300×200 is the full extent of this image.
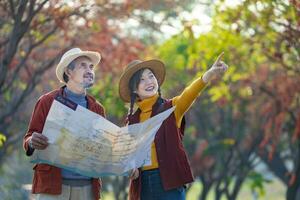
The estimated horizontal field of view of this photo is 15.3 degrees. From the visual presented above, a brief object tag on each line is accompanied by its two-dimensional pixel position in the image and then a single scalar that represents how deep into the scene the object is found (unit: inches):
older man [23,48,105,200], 311.6
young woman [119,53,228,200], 329.2
